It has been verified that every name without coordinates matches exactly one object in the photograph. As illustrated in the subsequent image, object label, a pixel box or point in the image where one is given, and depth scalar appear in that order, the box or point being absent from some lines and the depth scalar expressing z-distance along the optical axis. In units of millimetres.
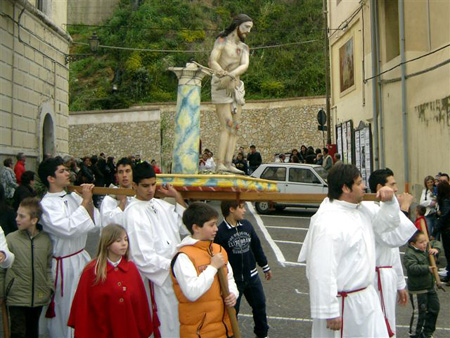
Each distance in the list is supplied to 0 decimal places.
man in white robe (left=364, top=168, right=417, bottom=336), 5273
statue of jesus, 7672
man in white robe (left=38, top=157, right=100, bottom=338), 5660
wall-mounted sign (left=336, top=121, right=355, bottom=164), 22094
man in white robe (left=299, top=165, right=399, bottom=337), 4301
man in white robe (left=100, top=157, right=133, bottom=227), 5754
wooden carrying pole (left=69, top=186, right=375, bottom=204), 5477
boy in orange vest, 4488
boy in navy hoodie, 6605
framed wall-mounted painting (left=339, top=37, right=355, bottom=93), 22370
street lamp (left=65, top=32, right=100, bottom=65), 21719
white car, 18578
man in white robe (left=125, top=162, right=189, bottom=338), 5223
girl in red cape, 4762
